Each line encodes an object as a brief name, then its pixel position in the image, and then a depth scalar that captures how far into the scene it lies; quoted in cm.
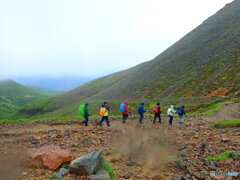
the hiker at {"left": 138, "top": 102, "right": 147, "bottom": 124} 1783
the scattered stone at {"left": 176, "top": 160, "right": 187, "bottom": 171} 735
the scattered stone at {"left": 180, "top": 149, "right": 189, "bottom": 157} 843
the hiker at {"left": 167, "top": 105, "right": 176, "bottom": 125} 1751
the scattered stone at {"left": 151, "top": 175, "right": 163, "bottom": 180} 677
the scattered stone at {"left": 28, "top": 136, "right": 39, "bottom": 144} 1114
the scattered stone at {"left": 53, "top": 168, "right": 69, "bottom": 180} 643
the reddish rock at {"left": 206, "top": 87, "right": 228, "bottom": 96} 3452
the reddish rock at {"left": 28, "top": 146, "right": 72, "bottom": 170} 716
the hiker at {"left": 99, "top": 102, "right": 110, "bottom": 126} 1646
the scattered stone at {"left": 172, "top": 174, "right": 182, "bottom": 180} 666
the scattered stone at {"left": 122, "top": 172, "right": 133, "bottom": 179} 687
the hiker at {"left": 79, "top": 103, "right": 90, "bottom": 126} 1672
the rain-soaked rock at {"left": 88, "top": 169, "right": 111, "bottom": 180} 631
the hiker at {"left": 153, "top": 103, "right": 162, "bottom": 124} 1802
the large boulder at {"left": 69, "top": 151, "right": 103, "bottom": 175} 655
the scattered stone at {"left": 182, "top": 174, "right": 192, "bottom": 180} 661
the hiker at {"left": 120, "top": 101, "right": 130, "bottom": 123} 1800
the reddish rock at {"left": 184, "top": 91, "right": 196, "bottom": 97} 4196
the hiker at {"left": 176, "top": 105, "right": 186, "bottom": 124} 1830
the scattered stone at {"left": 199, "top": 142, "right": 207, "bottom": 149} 925
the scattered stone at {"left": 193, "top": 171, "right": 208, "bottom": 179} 662
